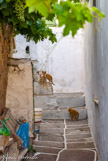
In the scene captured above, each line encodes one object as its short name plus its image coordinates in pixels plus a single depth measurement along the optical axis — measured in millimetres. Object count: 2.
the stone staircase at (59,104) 10648
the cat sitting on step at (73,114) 10281
